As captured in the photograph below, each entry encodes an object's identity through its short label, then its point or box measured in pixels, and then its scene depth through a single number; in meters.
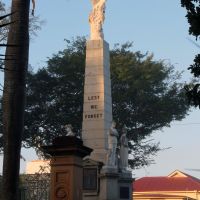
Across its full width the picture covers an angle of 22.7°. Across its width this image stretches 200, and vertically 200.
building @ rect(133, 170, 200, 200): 44.84
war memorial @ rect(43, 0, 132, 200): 19.56
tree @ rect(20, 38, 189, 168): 30.88
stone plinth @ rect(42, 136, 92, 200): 7.64
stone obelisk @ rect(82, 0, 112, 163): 21.58
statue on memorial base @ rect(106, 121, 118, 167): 20.16
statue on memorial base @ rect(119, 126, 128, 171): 21.27
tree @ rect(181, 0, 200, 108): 6.58
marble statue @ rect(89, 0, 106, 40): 23.70
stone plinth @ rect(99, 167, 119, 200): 19.33
